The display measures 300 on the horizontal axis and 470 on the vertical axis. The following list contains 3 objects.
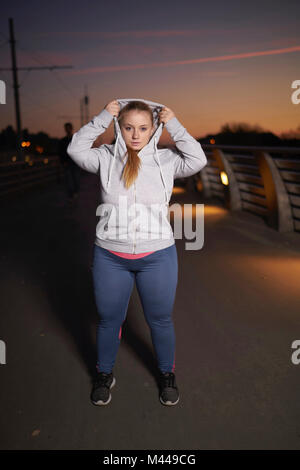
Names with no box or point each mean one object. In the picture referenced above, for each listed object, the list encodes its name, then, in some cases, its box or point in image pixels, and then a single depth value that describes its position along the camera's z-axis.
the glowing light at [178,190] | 15.57
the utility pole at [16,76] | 18.25
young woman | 2.48
